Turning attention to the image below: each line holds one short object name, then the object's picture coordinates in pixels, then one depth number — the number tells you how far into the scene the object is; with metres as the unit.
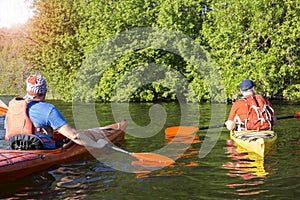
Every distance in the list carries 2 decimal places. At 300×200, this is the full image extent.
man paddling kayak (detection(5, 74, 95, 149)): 6.61
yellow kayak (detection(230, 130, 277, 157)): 7.80
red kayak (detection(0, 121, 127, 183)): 6.13
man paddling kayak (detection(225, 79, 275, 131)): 8.44
